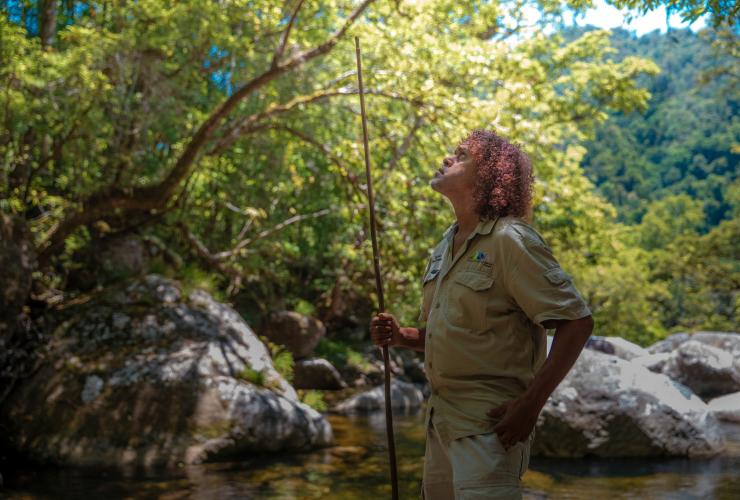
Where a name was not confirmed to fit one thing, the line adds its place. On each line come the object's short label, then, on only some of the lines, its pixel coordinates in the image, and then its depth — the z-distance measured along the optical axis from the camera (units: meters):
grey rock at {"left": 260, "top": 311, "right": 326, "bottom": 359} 15.30
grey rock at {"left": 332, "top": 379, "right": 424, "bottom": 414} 12.58
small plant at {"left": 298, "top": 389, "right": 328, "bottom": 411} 11.05
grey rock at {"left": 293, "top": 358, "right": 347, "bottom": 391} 14.80
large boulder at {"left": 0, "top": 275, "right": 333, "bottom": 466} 7.12
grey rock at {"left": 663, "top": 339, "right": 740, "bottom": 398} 12.18
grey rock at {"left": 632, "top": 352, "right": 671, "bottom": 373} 12.78
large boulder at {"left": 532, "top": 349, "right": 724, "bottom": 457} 7.52
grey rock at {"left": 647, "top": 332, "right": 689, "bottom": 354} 17.55
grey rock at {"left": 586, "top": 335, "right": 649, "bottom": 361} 12.73
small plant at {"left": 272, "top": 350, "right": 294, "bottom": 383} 10.39
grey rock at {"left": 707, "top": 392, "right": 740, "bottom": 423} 10.57
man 2.37
